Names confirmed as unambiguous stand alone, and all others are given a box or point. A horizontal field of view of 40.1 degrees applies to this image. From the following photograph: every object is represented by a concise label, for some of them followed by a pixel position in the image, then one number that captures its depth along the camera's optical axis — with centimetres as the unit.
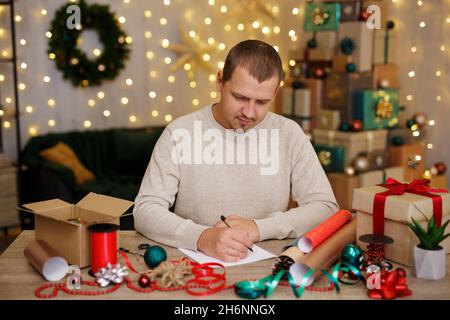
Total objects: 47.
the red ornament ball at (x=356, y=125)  436
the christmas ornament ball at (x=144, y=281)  141
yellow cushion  437
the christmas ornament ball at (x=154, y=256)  155
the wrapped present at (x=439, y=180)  438
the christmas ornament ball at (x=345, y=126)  442
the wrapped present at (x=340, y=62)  447
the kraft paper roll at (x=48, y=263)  146
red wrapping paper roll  153
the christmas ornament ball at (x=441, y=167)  439
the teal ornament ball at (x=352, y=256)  150
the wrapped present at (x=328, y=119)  452
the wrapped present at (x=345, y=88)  444
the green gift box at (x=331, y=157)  446
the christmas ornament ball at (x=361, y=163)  436
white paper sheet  161
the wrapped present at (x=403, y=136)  455
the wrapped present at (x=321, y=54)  461
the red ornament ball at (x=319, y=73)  461
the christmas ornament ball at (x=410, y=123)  445
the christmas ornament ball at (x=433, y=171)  437
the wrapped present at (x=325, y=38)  461
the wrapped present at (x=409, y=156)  455
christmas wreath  465
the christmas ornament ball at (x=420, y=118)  446
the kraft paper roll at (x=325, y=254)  144
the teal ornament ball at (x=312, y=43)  469
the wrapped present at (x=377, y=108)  441
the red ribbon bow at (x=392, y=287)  138
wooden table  138
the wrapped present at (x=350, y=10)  446
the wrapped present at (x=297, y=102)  471
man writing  197
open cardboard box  153
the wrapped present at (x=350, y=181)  439
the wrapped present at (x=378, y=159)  446
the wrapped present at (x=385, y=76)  452
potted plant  148
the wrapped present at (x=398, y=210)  157
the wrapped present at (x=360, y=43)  441
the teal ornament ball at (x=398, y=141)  452
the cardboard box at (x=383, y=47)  450
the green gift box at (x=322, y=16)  455
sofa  416
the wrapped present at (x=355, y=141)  439
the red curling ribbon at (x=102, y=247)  149
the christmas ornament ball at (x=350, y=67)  438
